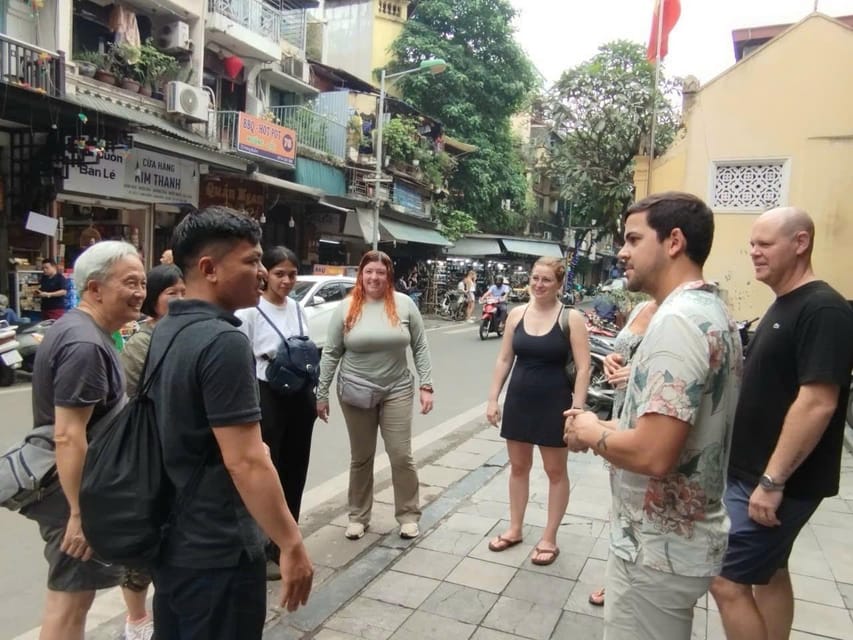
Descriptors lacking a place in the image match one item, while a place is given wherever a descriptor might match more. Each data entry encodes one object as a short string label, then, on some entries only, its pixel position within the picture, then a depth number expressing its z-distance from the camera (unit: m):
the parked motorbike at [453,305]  20.58
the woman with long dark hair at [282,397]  3.27
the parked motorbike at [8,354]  7.74
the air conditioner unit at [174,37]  13.06
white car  10.92
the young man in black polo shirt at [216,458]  1.58
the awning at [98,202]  11.29
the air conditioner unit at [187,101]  12.34
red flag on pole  8.18
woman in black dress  3.50
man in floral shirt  1.61
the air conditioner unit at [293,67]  17.25
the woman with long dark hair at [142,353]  2.58
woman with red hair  3.71
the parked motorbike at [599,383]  7.31
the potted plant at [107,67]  11.34
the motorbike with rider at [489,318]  15.77
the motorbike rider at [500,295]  15.84
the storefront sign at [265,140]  13.80
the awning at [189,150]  10.84
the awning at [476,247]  27.16
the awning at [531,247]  27.59
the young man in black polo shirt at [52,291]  9.91
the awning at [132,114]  9.61
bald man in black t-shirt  2.12
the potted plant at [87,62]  10.98
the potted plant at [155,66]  12.16
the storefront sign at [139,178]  11.37
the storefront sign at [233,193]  14.52
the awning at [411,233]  19.70
